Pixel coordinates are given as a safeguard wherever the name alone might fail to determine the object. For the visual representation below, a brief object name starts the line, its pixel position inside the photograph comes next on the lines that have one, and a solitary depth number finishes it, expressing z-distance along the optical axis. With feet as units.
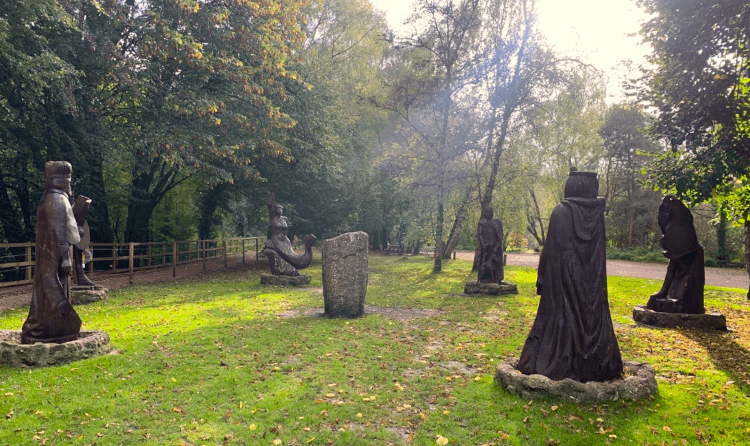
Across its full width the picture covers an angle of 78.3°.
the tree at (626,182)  110.32
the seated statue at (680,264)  32.37
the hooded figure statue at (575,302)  18.37
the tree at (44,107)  38.91
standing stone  34.24
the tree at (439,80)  70.69
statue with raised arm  53.84
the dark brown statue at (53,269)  22.49
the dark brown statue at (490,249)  49.44
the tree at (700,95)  29.48
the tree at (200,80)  48.32
